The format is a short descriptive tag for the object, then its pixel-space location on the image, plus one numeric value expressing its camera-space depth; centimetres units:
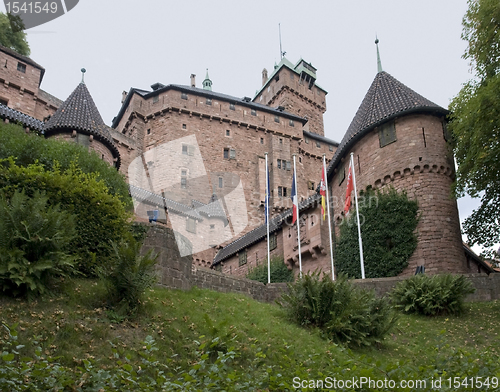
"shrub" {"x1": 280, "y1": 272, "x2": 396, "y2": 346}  1273
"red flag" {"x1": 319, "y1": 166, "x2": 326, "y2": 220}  2417
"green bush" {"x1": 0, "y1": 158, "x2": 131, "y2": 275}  1327
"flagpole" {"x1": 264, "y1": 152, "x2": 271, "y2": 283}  2605
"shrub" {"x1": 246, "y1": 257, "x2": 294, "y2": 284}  2891
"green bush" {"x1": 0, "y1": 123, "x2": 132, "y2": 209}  1708
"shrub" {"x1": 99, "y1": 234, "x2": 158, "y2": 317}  1125
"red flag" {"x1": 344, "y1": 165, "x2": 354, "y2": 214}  2333
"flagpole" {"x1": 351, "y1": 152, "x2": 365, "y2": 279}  2049
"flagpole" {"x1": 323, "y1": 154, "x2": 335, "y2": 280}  2396
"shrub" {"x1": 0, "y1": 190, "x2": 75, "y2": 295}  1036
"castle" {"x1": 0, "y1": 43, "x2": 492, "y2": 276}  2312
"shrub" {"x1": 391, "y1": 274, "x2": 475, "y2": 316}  1545
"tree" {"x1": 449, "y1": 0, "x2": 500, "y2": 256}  1791
